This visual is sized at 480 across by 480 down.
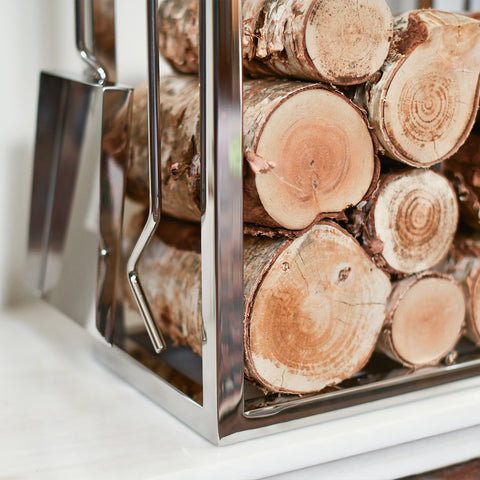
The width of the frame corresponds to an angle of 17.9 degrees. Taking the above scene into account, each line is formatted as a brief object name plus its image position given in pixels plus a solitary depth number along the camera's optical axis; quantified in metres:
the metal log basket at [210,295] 0.82
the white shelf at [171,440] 0.84
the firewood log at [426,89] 0.88
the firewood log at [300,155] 0.85
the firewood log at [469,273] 0.95
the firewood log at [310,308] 0.86
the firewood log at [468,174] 0.95
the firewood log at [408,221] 0.90
